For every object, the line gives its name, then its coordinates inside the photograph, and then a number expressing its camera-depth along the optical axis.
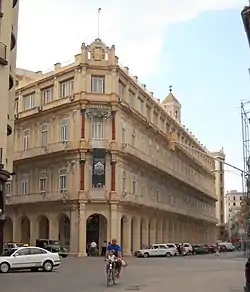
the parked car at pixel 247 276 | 8.41
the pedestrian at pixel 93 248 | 31.96
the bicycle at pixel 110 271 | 12.81
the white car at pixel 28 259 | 16.85
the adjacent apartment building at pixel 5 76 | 17.82
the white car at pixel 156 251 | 33.54
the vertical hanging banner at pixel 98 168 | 32.31
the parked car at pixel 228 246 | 52.49
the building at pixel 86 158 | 32.44
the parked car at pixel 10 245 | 24.88
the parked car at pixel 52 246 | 28.83
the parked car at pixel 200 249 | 42.64
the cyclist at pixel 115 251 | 13.20
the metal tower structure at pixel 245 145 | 23.89
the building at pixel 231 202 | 98.00
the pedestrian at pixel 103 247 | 32.46
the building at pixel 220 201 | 75.06
